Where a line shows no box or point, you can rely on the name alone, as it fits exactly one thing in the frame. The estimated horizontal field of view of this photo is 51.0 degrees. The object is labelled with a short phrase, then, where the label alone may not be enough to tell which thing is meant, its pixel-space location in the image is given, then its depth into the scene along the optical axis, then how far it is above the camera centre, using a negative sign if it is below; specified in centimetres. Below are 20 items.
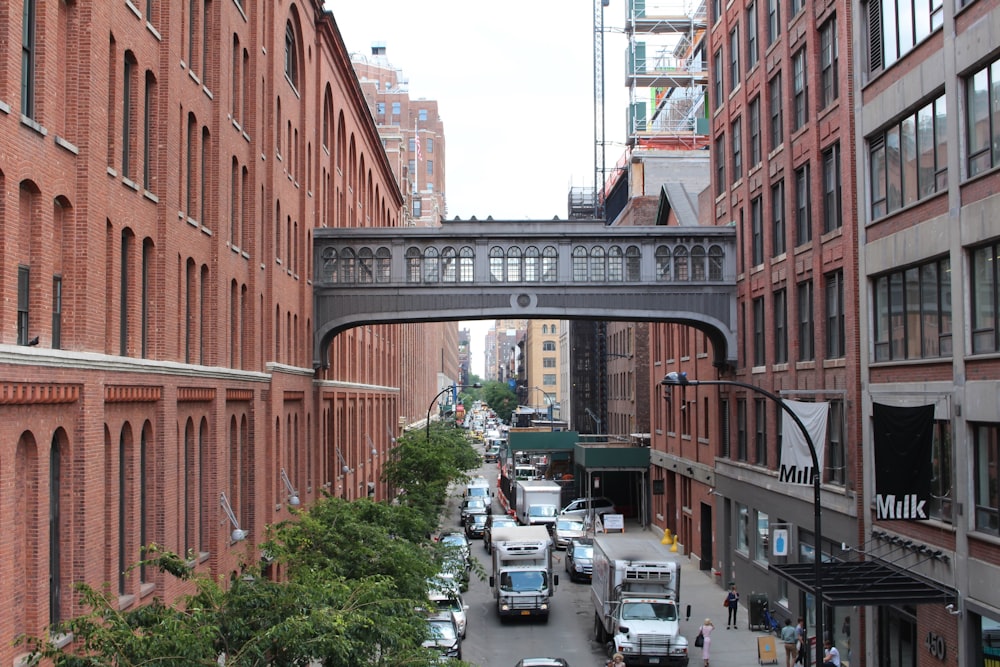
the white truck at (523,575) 3397 -649
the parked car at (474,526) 5759 -813
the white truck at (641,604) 2703 -615
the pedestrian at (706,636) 2761 -684
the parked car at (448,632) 2573 -641
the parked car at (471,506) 6070 -746
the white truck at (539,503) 5344 -647
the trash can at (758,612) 3272 -735
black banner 2219 -194
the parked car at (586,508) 5625 -733
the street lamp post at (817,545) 1919 -323
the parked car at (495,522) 5006 -725
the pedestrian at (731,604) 3312 -721
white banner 2616 -170
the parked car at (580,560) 4294 -757
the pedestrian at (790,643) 2662 -680
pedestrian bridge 3888 +379
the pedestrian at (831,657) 2370 -646
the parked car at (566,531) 5056 -746
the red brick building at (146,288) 1462 +179
